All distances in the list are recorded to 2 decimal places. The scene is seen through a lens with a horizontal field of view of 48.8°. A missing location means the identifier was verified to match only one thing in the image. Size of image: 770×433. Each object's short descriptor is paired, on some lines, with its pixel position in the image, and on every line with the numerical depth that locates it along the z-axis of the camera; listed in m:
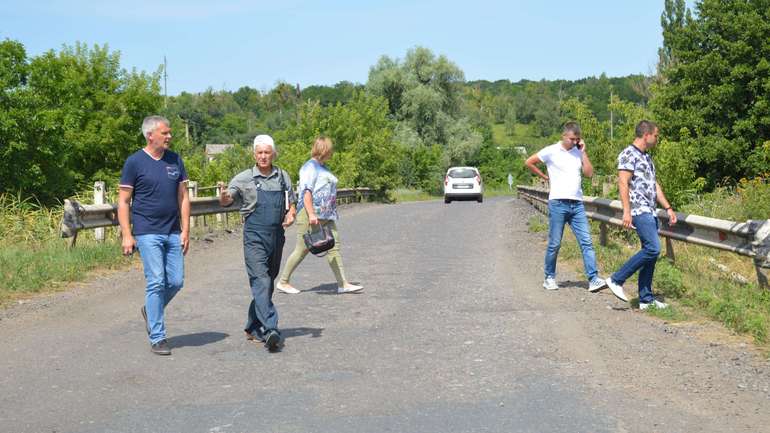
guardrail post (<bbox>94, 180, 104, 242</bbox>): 13.34
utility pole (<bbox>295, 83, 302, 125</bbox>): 41.73
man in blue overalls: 6.77
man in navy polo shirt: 6.52
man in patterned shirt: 8.27
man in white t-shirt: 9.66
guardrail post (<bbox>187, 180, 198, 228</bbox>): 16.91
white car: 38.31
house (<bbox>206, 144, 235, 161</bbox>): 121.81
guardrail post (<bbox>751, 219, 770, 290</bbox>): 7.87
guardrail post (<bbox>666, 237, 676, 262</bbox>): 10.48
